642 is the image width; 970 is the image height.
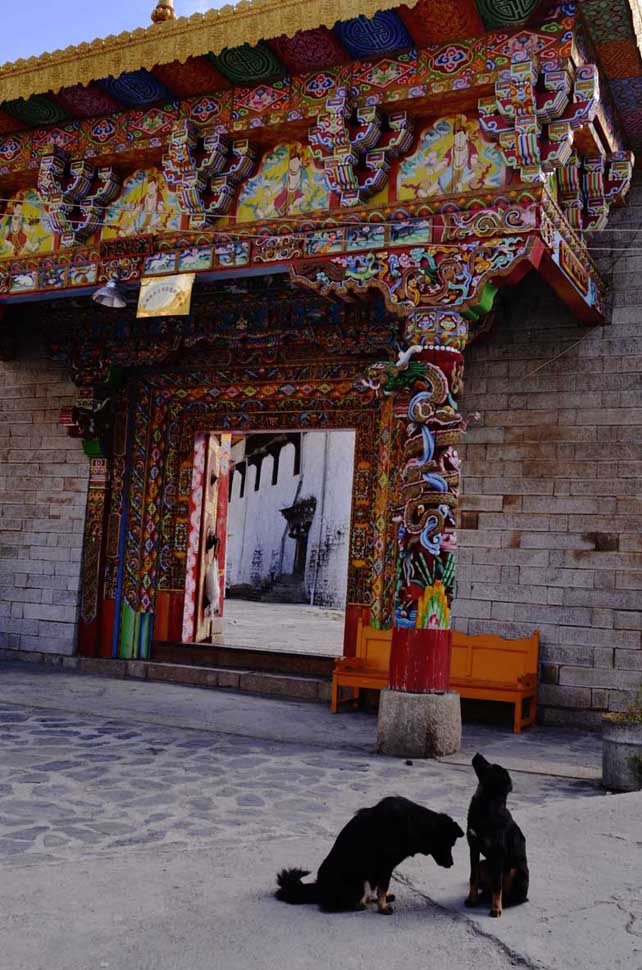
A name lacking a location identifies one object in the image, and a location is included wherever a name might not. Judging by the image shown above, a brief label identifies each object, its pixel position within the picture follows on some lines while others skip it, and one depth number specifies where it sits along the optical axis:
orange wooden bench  7.38
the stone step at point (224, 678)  8.65
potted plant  5.44
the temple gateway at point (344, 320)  6.62
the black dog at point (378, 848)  3.04
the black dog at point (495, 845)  3.05
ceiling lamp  7.80
